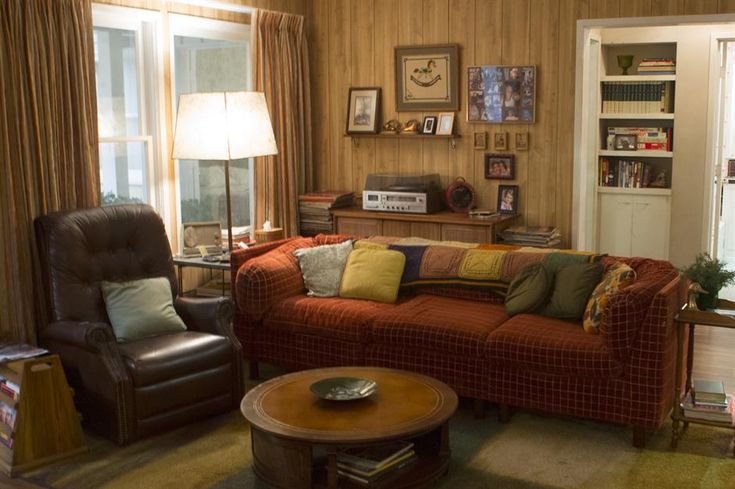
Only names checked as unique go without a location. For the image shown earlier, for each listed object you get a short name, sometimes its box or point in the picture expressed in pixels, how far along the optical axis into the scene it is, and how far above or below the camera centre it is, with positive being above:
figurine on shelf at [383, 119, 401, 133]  6.36 +0.11
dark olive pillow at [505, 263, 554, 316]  4.36 -0.77
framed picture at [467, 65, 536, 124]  5.85 +0.31
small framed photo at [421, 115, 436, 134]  6.19 +0.11
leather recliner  3.89 -0.94
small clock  6.08 -0.39
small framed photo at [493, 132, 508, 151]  5.98 -0.01
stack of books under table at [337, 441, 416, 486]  3.30 -1.24
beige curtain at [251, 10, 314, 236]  6.09 +0.25
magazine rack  3.68 -1.19
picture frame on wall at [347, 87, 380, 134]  6.44 +0.23
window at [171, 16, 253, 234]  5.62 +0.41
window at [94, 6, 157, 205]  5.04 +0.21
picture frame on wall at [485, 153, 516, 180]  5.98 -0.18
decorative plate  3.45 -1.01
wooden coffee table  3.19 -1.07
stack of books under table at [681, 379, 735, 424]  3.83 -1.20
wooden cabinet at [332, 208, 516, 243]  5.74 -0.58
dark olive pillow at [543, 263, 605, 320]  4.23 -0.75
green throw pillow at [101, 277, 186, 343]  4.25 -0.83
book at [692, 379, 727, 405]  3.88 -1.16
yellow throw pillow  4.75 -0.75
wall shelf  6.15 +0.03
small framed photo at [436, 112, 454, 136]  6.12 +0.12
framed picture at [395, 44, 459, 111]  6.11 +0.46
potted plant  3.86 -0.63
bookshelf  6.86 -0.13
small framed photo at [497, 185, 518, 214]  5.98 -0.41
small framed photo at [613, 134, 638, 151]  6.97 -0.03
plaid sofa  3.79 -0.96
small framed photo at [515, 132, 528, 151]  5.91 -0.01
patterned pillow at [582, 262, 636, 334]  4.00 -0.73
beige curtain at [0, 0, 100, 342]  4.25 +0.07
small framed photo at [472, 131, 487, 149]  6.05 +0.00
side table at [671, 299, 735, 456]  3.80 -0.88
